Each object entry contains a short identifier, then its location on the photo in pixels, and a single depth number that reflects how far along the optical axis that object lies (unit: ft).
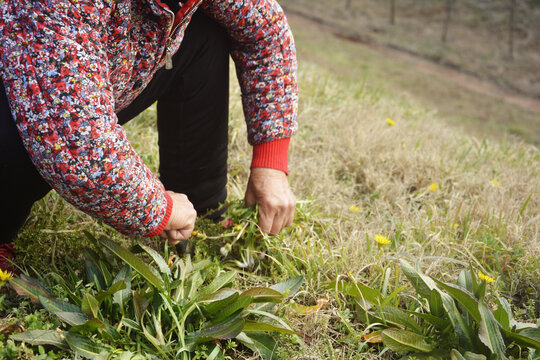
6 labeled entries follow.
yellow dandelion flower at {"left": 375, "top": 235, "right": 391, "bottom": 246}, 5.20
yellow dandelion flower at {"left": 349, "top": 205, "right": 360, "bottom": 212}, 6.60
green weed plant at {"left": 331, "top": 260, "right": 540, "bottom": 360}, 4.23
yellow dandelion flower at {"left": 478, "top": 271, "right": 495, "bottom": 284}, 5.23
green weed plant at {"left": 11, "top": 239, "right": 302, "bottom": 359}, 3.93
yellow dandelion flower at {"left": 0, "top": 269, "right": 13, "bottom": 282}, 4.04
